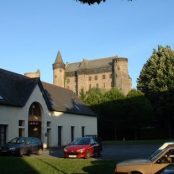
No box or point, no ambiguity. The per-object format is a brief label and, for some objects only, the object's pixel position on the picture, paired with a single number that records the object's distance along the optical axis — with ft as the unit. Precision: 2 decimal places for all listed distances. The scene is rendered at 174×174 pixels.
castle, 283.09
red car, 62.25
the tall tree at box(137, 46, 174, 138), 149.02
